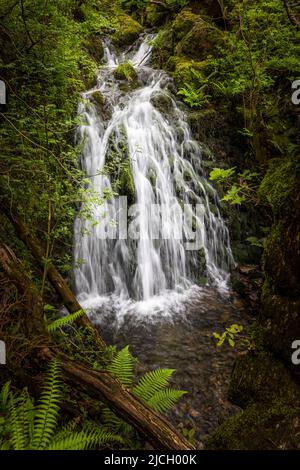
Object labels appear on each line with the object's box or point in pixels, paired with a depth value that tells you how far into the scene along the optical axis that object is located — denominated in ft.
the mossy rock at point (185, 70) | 36.01
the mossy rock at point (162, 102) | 33.55
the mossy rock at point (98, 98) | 31.53
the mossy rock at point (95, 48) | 42.02
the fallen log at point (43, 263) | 14.58
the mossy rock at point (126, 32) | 48.85
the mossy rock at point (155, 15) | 49.49
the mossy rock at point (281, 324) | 8.11
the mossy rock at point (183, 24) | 41.11
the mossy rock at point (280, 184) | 8.36
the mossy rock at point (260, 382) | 7.86
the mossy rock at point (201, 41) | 37.83
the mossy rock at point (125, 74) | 37.20
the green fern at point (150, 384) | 10.67
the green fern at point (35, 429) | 7.41
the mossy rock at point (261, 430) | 7.00
